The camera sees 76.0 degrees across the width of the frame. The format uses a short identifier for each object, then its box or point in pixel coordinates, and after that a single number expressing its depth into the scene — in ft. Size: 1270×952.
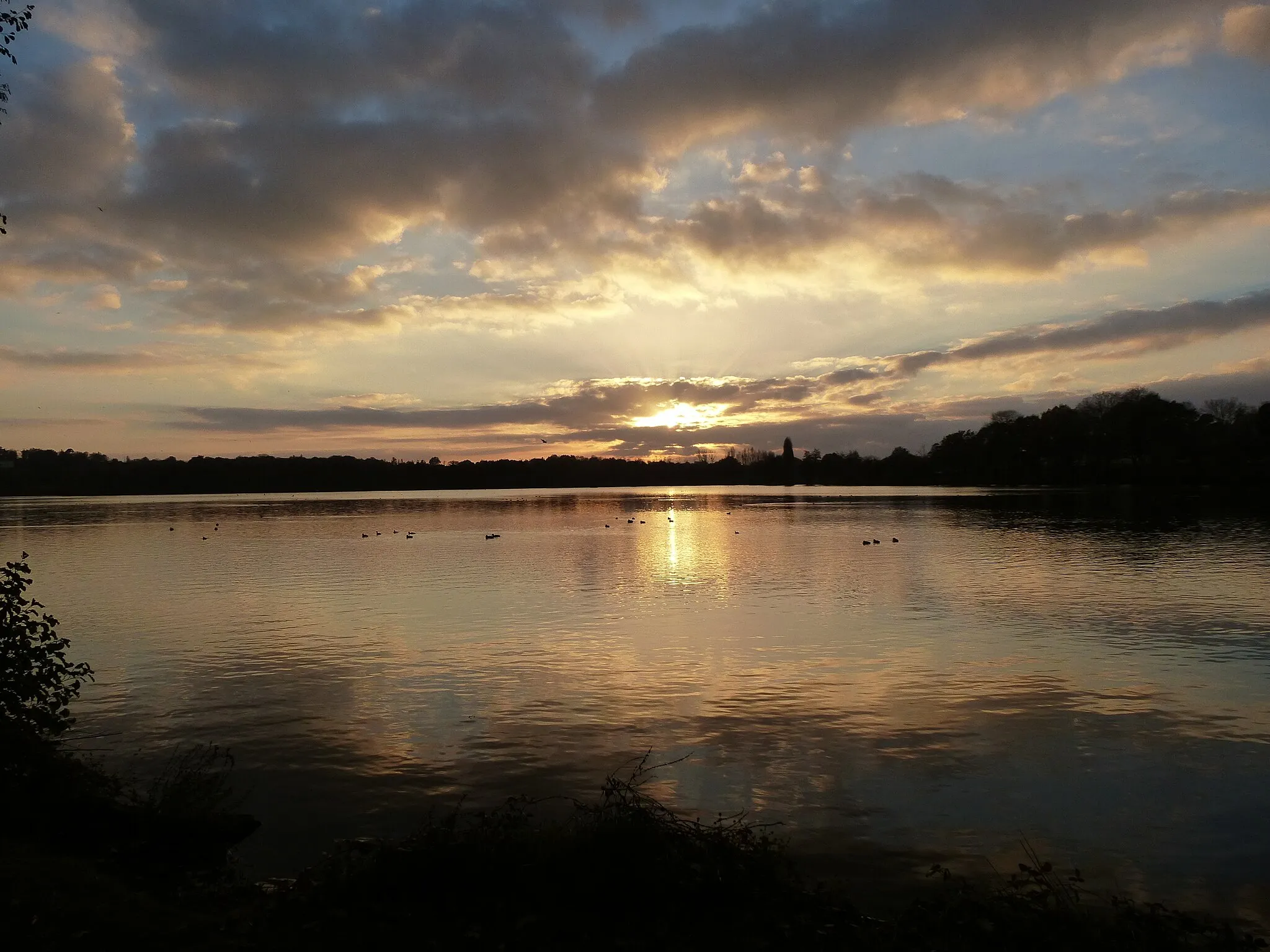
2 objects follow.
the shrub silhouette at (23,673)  33.81
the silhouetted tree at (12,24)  33.53
